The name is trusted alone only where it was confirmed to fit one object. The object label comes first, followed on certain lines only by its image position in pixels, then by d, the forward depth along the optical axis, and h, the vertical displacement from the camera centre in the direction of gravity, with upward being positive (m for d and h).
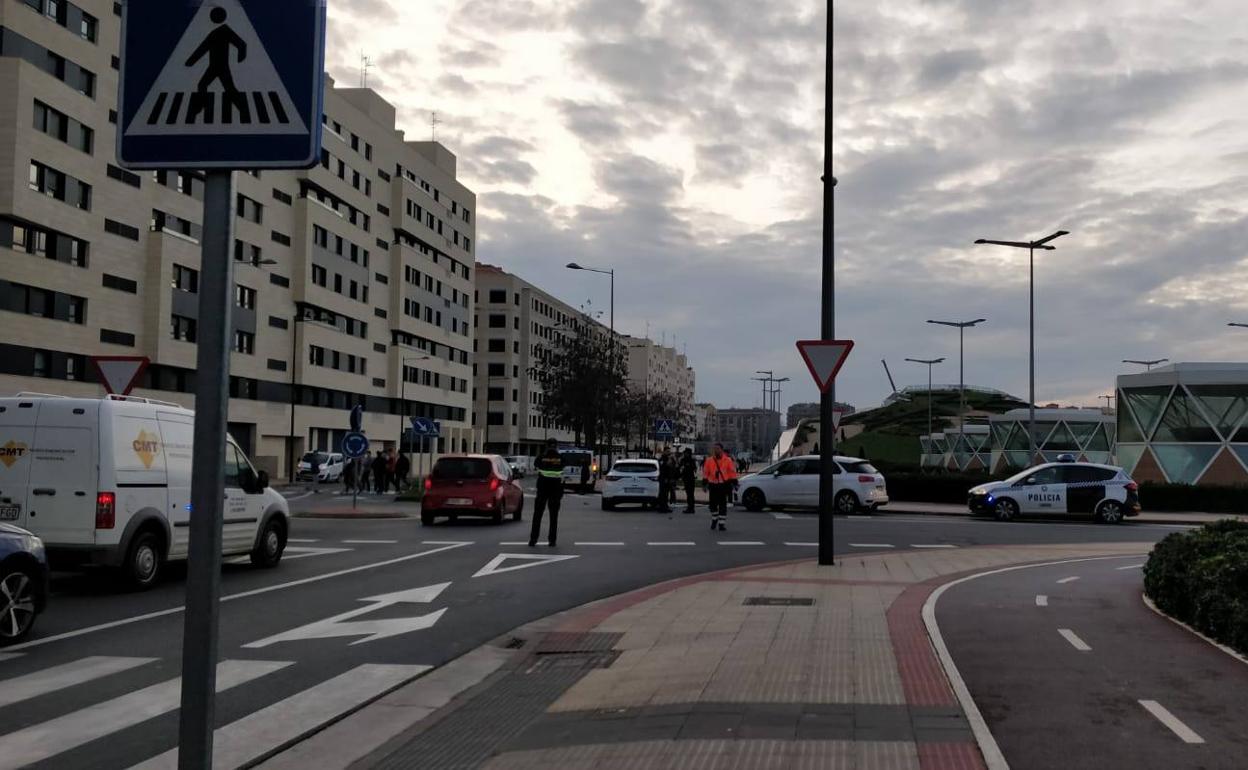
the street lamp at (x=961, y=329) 58.97 +6.56
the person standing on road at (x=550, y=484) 17.75 -0.68
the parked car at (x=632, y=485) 30.95 -1.16
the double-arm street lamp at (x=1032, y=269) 35.91 +6.12
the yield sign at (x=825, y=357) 14.23 +1.17
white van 11.63 -0.50
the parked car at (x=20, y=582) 8.59 -1.19
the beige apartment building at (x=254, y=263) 43.75 +9.37
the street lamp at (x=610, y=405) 56.61 +2.14
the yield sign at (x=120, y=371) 15.60 +0.90
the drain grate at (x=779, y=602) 11.05 -1.58
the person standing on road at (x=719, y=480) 23.16 -0.74
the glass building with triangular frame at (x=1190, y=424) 39.72 +1.10
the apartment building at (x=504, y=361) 118.38 +8.71
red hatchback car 23.84 -1.06
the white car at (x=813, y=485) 30.47 -1.07
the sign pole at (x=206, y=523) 2.90 -0.23
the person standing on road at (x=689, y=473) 28.92 -0.77
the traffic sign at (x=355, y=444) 28.02 -0.14
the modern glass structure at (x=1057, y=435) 65.88 +0.99
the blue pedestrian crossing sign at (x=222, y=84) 3.17 +1.02
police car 28.73 -1.12
